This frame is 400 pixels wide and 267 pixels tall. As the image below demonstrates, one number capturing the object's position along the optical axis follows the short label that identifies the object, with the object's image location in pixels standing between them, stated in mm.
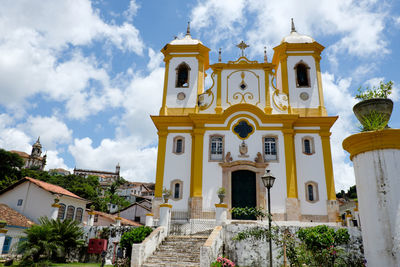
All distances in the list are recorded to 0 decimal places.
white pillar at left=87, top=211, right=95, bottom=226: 18219
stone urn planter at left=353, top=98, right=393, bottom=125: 3932
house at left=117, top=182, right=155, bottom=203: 77625
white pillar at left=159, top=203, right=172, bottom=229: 13834
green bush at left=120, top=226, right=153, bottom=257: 12604
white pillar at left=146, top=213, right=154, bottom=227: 16172
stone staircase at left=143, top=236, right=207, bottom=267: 11148
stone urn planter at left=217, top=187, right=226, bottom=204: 13922
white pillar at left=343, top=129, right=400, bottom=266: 3398
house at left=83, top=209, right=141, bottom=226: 29886
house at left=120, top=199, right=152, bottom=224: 36750
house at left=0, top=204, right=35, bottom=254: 17703
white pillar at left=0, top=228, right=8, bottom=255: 14188
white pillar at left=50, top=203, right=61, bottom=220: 15915
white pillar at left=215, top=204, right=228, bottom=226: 13375
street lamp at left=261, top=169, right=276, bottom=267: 8680
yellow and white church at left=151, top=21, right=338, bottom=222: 17703
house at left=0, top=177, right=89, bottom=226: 22156
